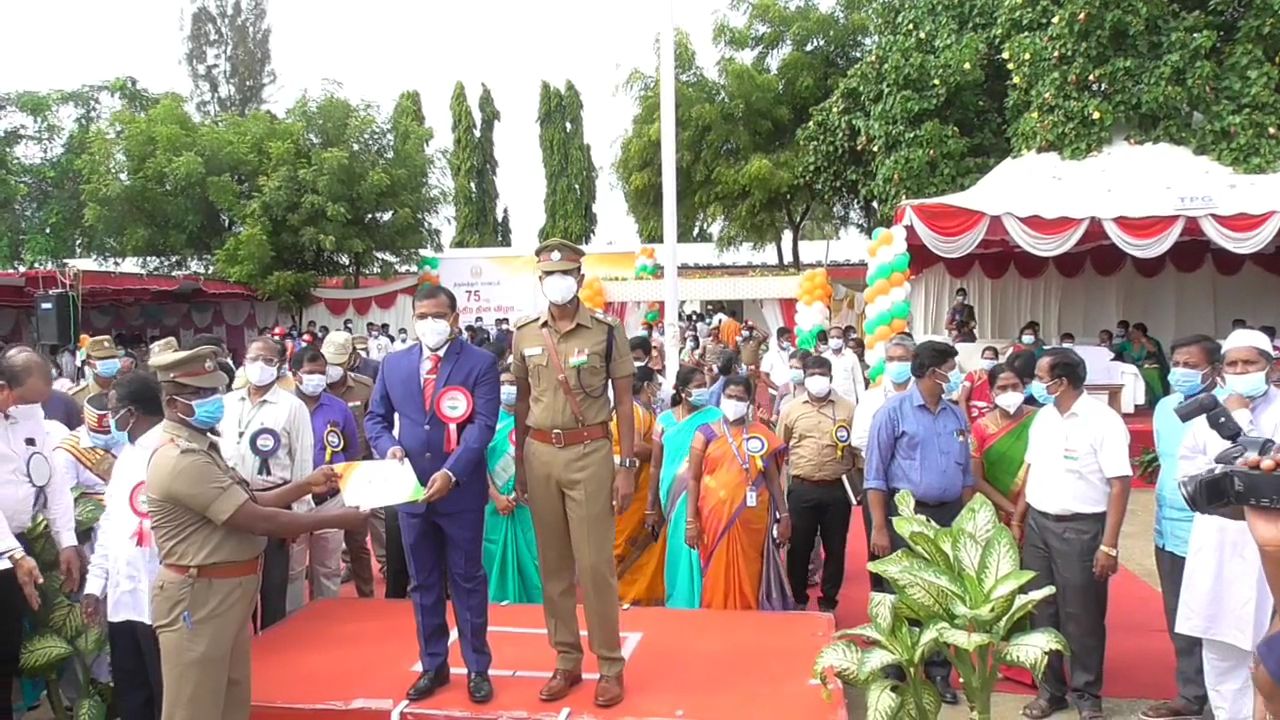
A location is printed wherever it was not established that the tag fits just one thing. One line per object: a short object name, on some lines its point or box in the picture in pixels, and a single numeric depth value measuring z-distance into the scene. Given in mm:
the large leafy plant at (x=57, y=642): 3676
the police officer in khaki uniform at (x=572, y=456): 3553
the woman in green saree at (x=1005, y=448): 4781
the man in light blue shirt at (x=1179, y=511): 4012
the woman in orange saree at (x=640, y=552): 5602
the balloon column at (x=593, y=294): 12567
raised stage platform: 3652
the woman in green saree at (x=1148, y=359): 12812
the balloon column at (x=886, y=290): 9148
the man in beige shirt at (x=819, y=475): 5441
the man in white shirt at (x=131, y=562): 3240
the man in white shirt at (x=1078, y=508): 4000
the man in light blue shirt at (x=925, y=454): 4395
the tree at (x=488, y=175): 35812
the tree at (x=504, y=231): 36469
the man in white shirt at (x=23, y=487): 3699
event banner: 22266
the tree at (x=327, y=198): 18844
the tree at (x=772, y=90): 19219
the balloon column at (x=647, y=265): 19172
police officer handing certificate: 2754
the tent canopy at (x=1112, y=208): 11359
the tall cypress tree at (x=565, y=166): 34250
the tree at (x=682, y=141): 19562
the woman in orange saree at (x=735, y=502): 4863
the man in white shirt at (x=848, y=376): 8641
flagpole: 7843
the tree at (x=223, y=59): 33344
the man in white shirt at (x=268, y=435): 4684
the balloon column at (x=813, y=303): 12242
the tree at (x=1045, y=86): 12938
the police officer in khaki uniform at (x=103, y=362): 5441
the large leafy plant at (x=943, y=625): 3174
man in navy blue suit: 3590
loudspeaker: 11938
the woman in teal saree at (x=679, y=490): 5254
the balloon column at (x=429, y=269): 21750
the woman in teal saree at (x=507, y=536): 5422
